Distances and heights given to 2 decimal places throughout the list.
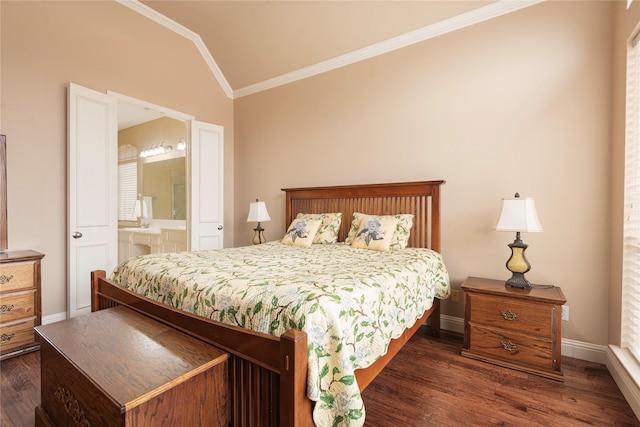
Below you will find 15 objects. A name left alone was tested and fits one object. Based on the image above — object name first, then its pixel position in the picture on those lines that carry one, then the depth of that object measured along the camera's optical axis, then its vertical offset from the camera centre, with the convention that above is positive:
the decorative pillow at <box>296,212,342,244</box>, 3.16 -0.18
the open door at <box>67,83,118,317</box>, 2.80 +0.19
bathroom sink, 4.85 -0.34
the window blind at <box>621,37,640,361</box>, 1.87 +0.00
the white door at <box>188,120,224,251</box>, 3.95 +0.33
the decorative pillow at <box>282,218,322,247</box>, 3.05 -0.23
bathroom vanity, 4.54 -0.50
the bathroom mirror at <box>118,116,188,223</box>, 5.28 +0.77
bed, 1.06 -0.56
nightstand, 2.00 -0.82
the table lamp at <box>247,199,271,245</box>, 3.74 -0.06
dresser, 2.22 -0.73
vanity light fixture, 5.33 +1.10
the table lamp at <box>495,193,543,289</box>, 2.13 -0.10
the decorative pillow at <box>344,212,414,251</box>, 2.72 -0.19
